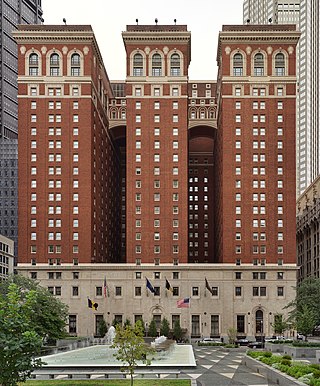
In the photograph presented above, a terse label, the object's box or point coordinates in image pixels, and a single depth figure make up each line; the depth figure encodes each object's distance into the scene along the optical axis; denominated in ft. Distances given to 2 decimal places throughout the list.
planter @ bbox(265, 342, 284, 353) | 286.05
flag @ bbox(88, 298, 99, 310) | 378.40
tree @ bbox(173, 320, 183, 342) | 417.08
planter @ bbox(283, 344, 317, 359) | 238.27
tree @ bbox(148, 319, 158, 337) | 418.72
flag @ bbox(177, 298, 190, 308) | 350.99
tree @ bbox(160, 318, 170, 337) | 415.64
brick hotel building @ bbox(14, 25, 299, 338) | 434.30
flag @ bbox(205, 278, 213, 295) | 409.24
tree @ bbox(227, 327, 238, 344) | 403.75
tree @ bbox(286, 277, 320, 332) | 306.14
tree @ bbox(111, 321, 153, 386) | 139.64
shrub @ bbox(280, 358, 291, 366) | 167.43
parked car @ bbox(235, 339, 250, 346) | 385.29
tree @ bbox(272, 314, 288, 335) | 374.22
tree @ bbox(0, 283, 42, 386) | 100.82
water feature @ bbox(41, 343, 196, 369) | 187.01
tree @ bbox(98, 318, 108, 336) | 424.05
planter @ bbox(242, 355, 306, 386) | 137.12
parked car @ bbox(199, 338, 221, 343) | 396.76
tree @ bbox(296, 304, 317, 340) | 281.19
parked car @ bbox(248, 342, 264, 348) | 355.93
